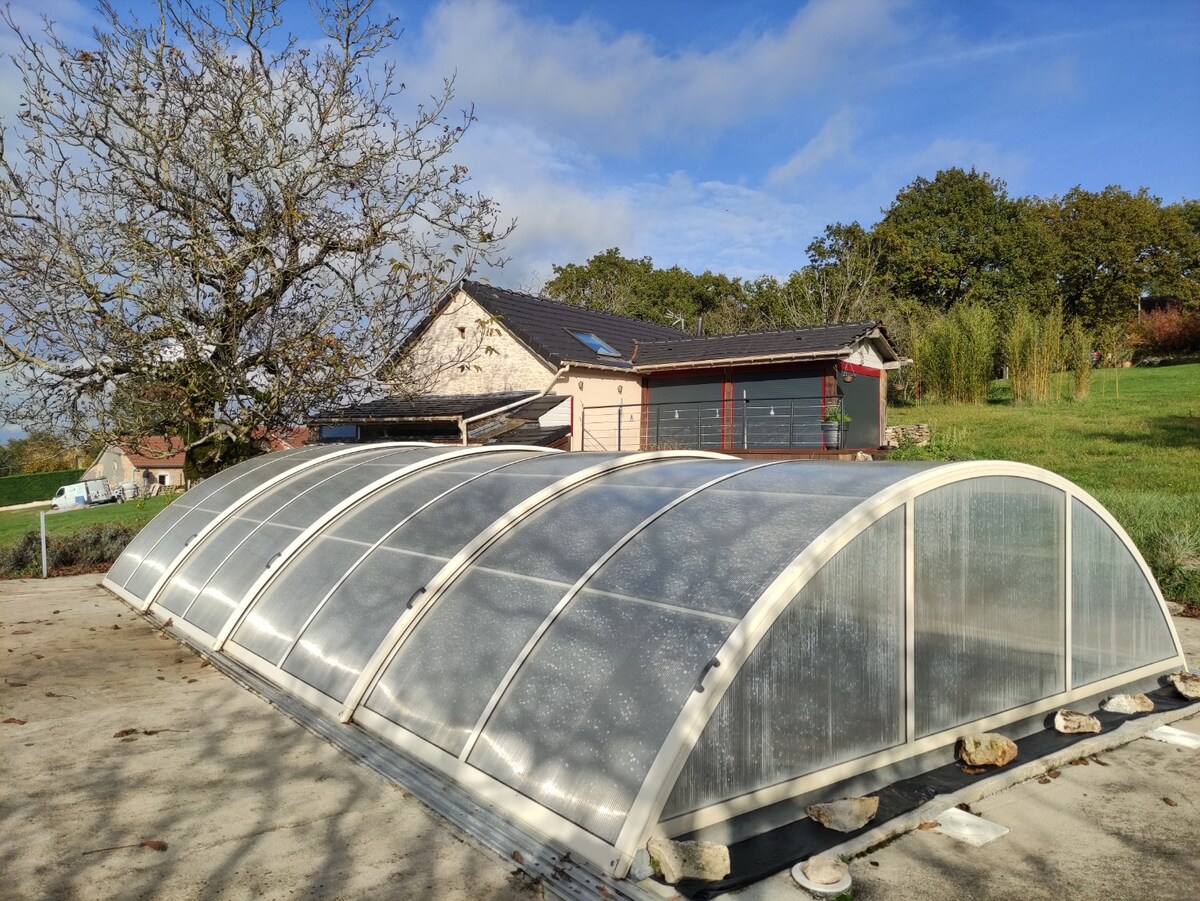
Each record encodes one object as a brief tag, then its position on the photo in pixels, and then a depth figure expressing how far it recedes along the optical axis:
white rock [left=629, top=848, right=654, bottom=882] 3.67
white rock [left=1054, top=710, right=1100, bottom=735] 5.89
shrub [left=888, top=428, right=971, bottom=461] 20.30
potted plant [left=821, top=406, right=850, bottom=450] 19.66
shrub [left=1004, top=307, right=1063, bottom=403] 27.31
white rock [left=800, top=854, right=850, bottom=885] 3.73
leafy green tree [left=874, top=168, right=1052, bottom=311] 44.00
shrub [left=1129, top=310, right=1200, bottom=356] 41.94
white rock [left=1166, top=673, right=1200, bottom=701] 6.76
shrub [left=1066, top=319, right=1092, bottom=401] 27.53
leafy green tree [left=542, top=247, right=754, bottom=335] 48.88
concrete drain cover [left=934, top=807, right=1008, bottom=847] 4.30
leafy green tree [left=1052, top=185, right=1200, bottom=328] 46.34
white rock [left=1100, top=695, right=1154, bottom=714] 6.38
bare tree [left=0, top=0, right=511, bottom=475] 11.38
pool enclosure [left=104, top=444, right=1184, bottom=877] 4.12
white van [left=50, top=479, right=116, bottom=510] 47.62
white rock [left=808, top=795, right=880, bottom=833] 4.25
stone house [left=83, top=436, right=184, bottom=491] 49.69
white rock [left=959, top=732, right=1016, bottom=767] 5.20
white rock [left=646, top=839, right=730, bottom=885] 3.64
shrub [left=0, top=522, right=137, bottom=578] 14.40
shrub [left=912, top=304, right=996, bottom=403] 28.34
